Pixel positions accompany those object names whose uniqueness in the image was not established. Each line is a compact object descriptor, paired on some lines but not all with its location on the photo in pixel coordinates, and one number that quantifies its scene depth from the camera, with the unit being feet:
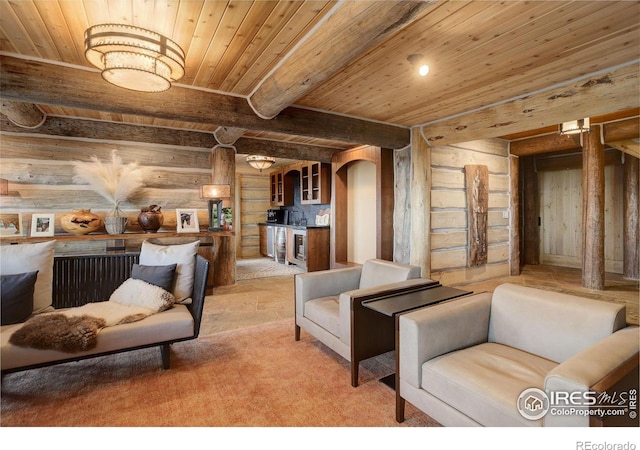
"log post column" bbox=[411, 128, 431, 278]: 14.46
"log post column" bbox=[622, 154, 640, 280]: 16.63
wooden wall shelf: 11.83
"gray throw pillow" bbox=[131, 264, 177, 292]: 8.46
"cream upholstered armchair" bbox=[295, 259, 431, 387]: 7.24
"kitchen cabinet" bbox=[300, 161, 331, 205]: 20.95
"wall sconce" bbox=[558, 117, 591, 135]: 13.76
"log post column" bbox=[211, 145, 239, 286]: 15.89
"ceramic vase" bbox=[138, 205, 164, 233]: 13.93
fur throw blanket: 6.35
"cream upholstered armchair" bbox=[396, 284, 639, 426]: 3.97
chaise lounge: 6.41
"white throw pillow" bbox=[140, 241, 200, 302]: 8.70
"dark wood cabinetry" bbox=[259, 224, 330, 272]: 20.48
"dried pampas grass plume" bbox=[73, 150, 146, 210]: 12.67
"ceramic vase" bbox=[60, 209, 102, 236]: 12.73
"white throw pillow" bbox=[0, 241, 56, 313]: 7.12
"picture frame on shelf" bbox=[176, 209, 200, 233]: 15.23
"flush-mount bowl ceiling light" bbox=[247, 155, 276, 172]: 18.61
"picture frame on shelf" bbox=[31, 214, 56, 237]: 12.67
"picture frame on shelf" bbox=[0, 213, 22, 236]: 12.03
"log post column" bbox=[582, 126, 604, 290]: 15.35
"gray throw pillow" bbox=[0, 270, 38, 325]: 6.72
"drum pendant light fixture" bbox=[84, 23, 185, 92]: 6.00
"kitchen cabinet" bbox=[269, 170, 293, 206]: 25.86
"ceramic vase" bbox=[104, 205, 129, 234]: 13.35
